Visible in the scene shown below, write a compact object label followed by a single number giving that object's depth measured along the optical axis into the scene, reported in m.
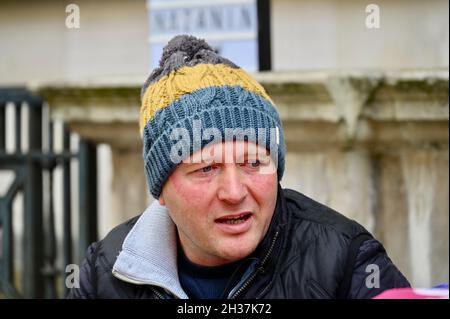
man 2.75
